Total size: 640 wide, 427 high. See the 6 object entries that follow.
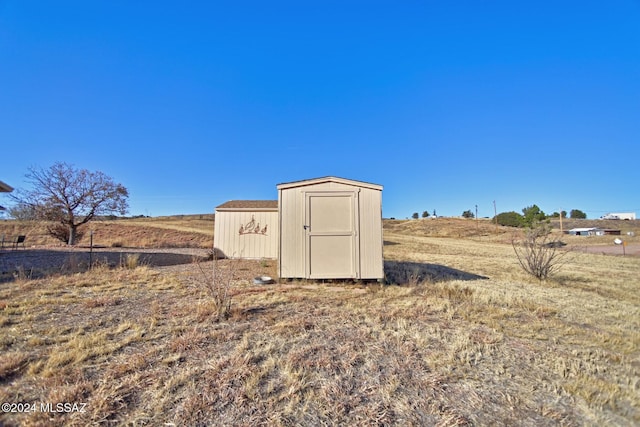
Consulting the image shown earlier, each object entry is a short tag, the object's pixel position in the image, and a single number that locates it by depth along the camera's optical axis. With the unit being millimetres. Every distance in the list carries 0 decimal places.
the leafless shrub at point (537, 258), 8156
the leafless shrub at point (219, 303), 4059
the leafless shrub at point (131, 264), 8006
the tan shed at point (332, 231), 6547
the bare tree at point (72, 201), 14648
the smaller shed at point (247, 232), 11625
